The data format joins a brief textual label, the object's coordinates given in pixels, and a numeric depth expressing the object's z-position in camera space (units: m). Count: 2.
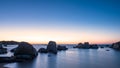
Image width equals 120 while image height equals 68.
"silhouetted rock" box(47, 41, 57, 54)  57.15
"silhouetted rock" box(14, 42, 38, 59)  33.17
